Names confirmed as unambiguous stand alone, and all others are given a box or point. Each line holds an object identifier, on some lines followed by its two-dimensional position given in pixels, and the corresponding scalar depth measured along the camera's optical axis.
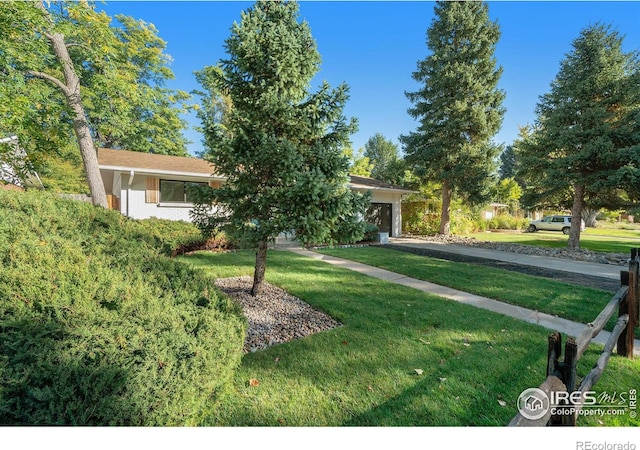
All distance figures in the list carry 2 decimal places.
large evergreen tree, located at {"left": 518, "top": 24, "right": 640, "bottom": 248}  9.84
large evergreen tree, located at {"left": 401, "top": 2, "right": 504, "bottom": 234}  13.34
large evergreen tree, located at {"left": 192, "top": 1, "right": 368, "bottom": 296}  3.97
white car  21.70
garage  15.22
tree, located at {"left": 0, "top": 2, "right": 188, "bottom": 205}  6.24
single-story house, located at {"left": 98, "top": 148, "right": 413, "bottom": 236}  10.59
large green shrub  1.44
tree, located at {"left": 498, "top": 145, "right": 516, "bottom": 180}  46.16
